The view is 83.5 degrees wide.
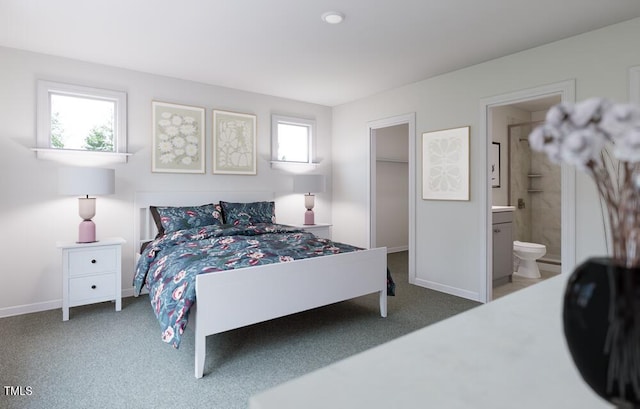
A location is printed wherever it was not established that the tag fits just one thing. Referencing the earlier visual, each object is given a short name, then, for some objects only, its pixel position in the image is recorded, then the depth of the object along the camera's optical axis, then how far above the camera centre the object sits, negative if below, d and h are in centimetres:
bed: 220 -60
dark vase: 46 -17
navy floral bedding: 228 -42
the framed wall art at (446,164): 381 +43
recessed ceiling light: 267 +141
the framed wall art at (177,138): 403 +74
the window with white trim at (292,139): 496 +92
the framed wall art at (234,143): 445 +75
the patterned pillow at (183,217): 366 -16
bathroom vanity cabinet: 409 -52
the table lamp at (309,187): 483 +20
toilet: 455 -69
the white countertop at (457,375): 58 -32
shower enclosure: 527 +14
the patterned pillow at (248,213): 412 -13
